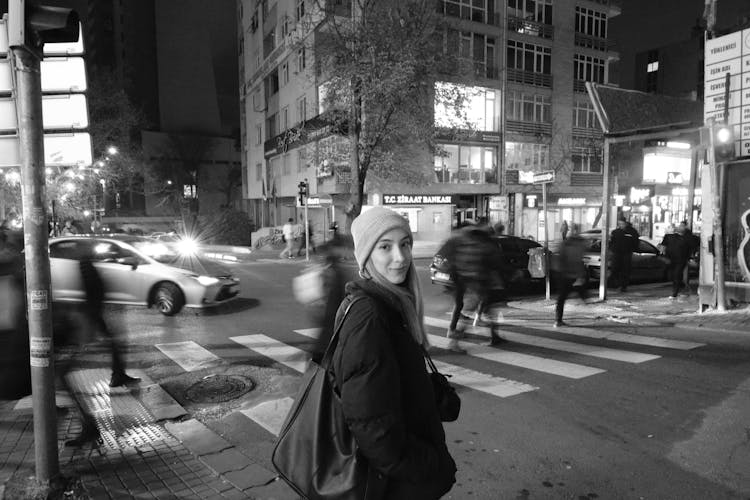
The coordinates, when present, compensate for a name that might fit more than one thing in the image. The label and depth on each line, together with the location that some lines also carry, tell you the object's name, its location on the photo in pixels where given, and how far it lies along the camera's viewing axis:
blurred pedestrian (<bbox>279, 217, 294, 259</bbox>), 25.69
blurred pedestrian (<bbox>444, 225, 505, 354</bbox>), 7.98
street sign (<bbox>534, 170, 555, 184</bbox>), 12.04
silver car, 10.13
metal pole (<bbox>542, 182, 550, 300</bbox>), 12.38
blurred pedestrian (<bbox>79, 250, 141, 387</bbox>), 5.67
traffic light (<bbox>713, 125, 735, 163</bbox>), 9.76
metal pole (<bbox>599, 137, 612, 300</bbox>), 11.79
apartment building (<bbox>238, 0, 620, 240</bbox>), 32.16
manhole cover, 5.72
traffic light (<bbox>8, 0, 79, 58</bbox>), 3.15
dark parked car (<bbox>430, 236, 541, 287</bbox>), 14.20
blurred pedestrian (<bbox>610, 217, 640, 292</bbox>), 13.00
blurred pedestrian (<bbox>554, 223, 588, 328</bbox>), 8.92
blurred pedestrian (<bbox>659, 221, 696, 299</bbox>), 12.41
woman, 1.72
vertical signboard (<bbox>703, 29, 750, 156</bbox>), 9.80
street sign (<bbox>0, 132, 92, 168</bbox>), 3.87
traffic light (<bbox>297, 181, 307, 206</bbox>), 23.25
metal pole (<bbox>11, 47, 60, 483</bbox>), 3.30
